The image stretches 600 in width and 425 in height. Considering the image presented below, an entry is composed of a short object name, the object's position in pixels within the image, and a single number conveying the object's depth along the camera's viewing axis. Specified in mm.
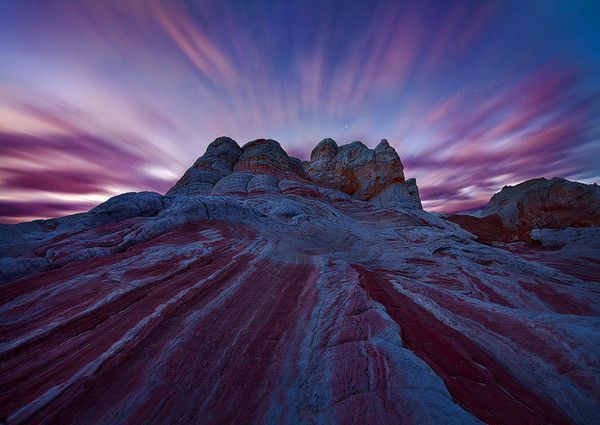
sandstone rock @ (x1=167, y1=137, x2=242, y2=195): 34812
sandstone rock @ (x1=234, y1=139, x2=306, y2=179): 40062
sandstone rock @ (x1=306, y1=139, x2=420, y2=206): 48156
